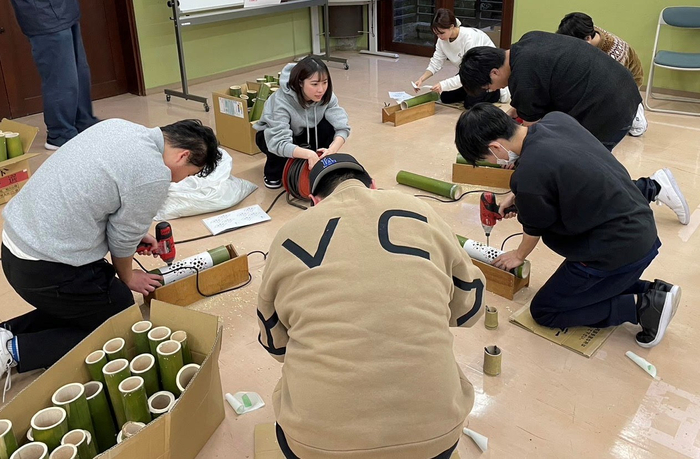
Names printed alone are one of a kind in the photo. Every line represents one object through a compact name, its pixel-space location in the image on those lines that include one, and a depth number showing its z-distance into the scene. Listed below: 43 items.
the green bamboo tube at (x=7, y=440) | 1.44
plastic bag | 3.14
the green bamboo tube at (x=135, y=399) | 1.58
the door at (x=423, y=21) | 6.20
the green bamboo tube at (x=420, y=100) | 4.52
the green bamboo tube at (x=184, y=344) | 1.77
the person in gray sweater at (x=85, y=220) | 1.80
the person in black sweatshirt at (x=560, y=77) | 2.82
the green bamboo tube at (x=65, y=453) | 1.44
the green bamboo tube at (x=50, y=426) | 1.49
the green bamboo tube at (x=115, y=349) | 1.74
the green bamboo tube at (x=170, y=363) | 1.70
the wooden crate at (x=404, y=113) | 4.47
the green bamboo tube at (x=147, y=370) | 1.69
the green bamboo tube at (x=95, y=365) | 1.69
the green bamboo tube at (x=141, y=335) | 1.82
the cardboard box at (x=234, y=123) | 3.86
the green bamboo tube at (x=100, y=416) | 1.63
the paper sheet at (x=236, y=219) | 3.01
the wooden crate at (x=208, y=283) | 2.35
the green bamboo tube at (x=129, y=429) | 1.55
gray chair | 4.48
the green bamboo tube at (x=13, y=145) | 3.15
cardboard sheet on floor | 2.16
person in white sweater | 4.48
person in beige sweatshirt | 1.19
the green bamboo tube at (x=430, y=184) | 3.27
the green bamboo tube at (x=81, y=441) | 1.49
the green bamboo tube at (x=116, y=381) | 1.63
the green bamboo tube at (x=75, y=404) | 1.56
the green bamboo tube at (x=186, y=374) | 1.68
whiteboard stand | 4.86
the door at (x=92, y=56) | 4.55
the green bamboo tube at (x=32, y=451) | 1.44
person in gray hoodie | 3.09
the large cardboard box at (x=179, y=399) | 1.48
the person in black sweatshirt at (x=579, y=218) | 1.97
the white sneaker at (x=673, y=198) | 2.93
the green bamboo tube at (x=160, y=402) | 1.62
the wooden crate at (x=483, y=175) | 3.43
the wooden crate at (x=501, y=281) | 2.44
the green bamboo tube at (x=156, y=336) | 1.77
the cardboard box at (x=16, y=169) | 3.18
